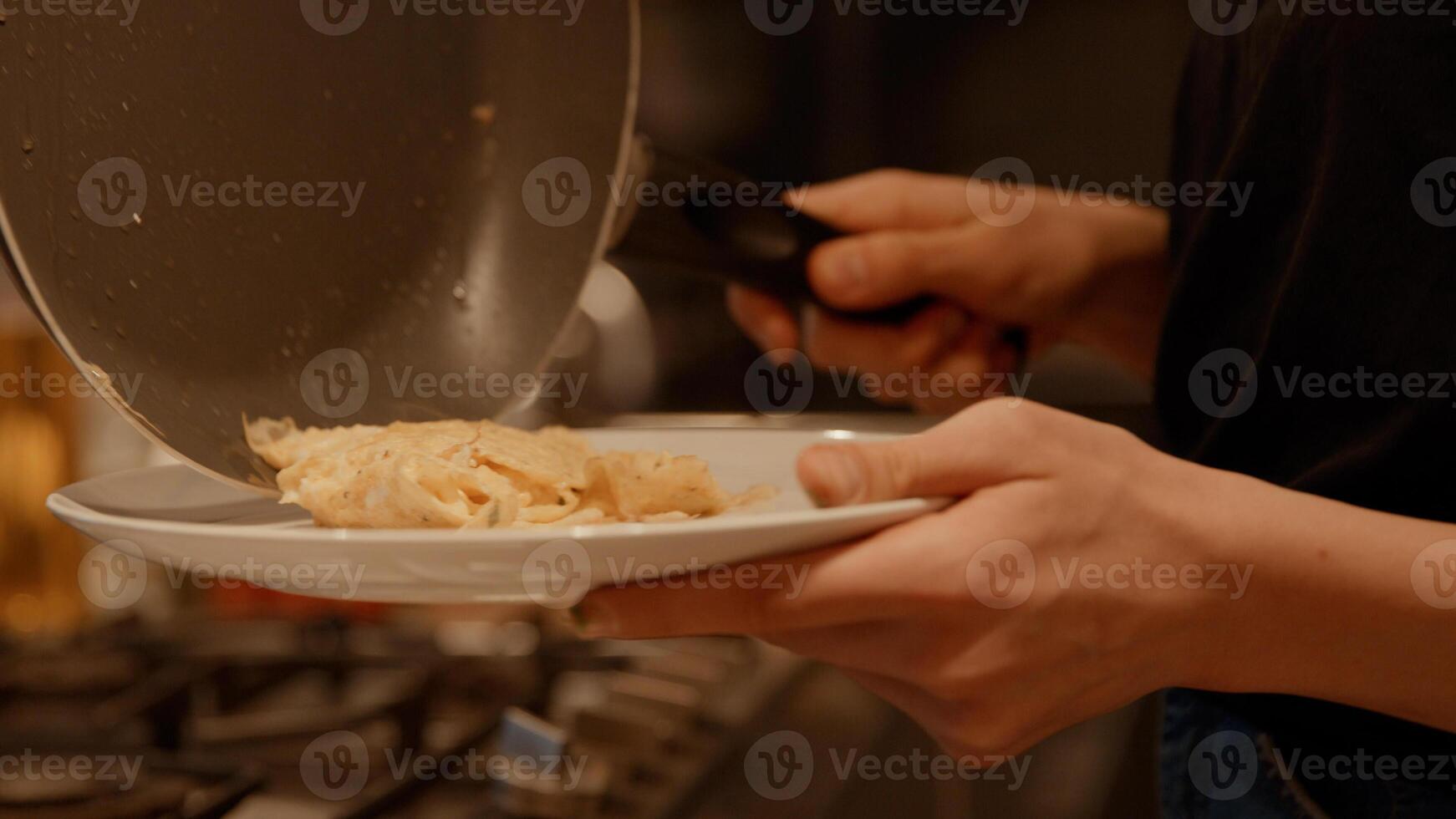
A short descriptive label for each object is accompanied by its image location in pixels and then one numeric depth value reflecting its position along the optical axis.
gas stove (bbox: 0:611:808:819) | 0.77
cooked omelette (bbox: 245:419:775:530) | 0.53
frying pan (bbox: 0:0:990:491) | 0.51
